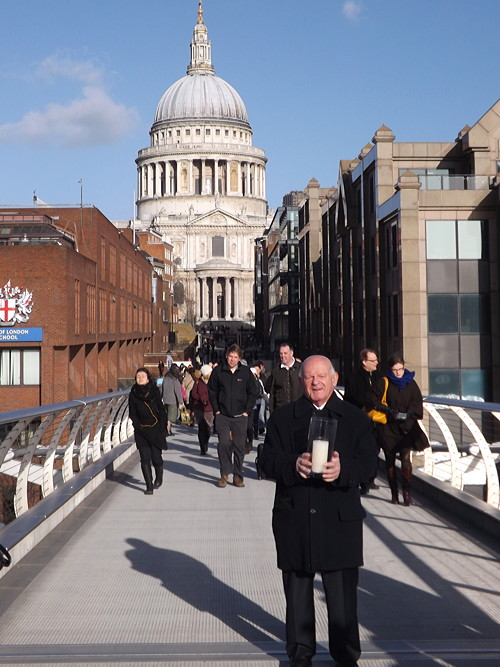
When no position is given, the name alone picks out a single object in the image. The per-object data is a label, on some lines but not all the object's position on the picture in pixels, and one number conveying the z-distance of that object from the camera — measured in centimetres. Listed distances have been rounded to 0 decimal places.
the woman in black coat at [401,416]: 1046
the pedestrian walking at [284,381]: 1277
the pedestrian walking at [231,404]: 1288
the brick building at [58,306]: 4062
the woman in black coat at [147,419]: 1235
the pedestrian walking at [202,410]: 1745
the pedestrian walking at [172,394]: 1934
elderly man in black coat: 508
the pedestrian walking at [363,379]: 1114
